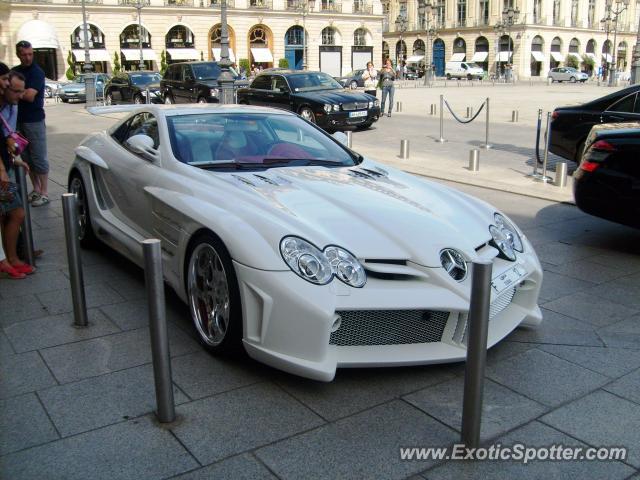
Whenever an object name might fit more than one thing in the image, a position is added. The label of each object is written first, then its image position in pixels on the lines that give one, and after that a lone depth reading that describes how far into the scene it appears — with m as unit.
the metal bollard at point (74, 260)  4.36
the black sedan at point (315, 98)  17.55
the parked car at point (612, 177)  6.08
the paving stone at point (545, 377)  3.62
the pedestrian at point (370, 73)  25.72
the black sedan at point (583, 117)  10.30
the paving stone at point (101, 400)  3.32
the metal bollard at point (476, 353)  2.77
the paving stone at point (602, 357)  3.93
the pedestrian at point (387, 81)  22.20
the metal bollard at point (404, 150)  12.96
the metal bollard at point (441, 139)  15.54
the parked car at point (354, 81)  43.88
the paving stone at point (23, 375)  3.67
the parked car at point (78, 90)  33.75
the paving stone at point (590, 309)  4.72
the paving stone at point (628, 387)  3.60
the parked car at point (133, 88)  26.08
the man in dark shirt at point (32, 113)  7.84
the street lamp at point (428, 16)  47.01
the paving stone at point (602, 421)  3.16
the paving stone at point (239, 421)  3.10
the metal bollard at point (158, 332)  3.04
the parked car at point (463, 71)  69.16
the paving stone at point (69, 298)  4.93
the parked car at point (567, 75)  60.97
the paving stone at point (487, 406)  3.32
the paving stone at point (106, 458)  2.89
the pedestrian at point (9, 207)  5.41
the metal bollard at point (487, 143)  14.30
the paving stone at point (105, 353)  3.88
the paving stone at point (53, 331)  4.29
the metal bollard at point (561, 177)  9.80
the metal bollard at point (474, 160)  11.33
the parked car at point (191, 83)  22.48
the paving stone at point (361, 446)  2.91
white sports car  3.49
